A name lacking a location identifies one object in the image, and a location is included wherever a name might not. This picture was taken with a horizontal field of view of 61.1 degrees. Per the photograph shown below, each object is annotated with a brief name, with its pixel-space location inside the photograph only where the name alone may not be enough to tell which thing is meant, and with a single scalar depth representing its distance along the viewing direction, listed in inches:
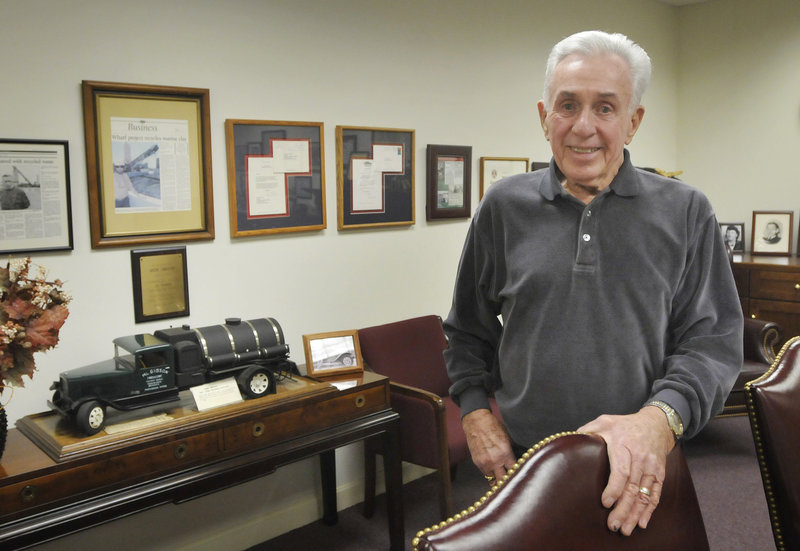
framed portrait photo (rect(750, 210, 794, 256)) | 187.2
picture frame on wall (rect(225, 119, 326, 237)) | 113.2
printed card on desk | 90.1
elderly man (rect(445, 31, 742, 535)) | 52.7
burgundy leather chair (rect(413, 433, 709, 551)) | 35.9
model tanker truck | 82.0
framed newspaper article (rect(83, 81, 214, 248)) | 98.3
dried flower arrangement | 71.7
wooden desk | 74.6
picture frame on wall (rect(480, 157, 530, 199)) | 152.5
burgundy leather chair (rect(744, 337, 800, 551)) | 57.6
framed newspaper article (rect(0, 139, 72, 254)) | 91.4
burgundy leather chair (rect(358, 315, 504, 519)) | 111.8
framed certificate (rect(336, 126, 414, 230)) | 127.2
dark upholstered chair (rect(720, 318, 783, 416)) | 152.1
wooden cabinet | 166.6
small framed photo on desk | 108.6
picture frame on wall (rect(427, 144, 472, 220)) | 141.3
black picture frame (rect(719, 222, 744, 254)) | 197.9
